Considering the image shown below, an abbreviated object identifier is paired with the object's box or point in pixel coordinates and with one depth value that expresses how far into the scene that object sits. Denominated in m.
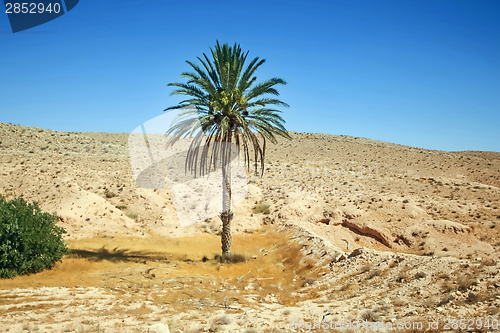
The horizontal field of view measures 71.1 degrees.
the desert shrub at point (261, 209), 25.99
